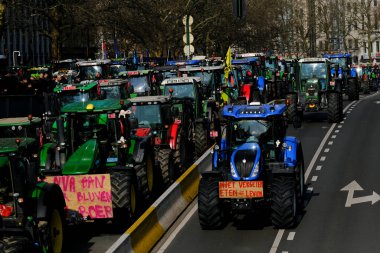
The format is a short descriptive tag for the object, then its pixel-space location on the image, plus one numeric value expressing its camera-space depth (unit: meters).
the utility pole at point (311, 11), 90.81
